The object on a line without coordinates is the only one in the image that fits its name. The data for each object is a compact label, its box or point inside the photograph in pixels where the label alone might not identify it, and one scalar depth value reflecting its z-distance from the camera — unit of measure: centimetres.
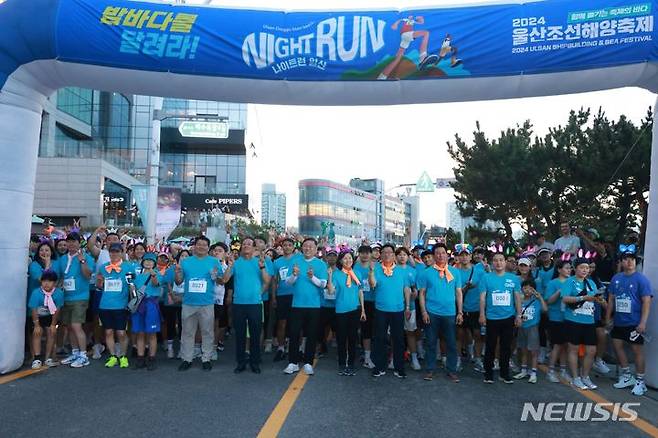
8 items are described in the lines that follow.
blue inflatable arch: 602
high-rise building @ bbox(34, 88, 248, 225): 4325
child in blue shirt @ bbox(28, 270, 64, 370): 647
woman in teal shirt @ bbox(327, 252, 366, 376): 655
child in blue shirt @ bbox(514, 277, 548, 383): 643
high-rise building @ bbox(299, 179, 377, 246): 9069
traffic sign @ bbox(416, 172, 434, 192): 2406
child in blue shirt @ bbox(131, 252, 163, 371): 665
